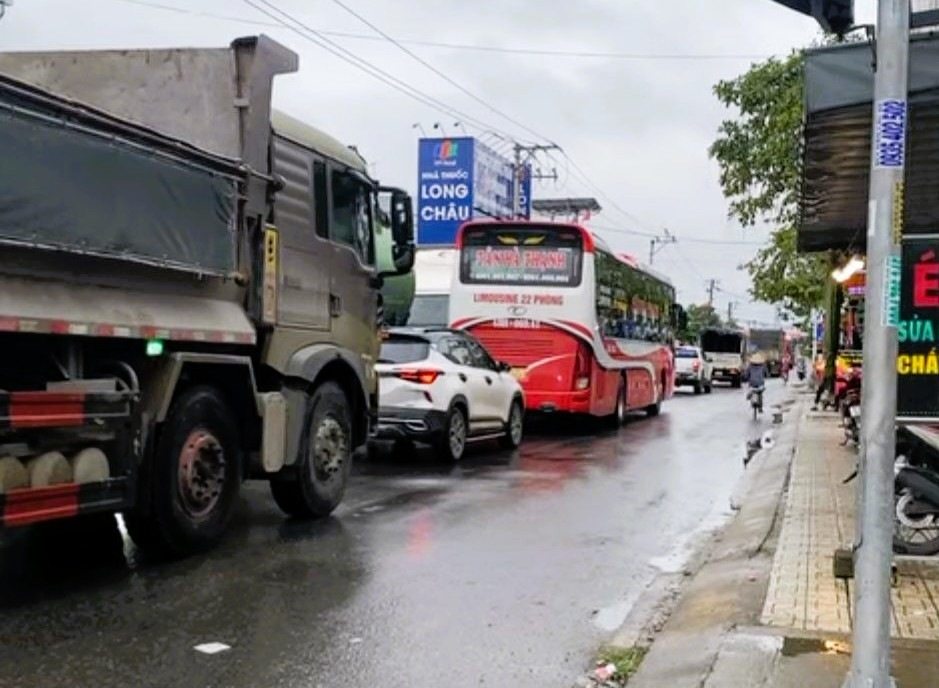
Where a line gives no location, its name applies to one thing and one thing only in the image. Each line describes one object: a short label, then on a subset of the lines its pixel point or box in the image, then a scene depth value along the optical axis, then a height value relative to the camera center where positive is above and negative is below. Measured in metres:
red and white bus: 17.50 +0.63
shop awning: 5.21 +1.26
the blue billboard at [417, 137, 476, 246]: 37.34 +5.48
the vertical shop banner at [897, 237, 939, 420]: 4.82 +0.07
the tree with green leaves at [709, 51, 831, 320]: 18.62 +3.75
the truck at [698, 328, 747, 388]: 49.34 -0.36
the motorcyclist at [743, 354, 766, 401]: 24.62 -0.76
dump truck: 5.73 +0.29
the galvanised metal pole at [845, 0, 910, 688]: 3.82 +0.01
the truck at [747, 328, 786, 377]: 67.78 +0.06
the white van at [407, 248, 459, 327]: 20.55 +1.06
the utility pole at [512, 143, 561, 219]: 44.25 +7.78
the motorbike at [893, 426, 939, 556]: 7.06 -1.10
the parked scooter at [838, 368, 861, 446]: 13.64 -0.78
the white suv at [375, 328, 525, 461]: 12.94 -0.62
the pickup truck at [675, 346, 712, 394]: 39.56 -0.91
